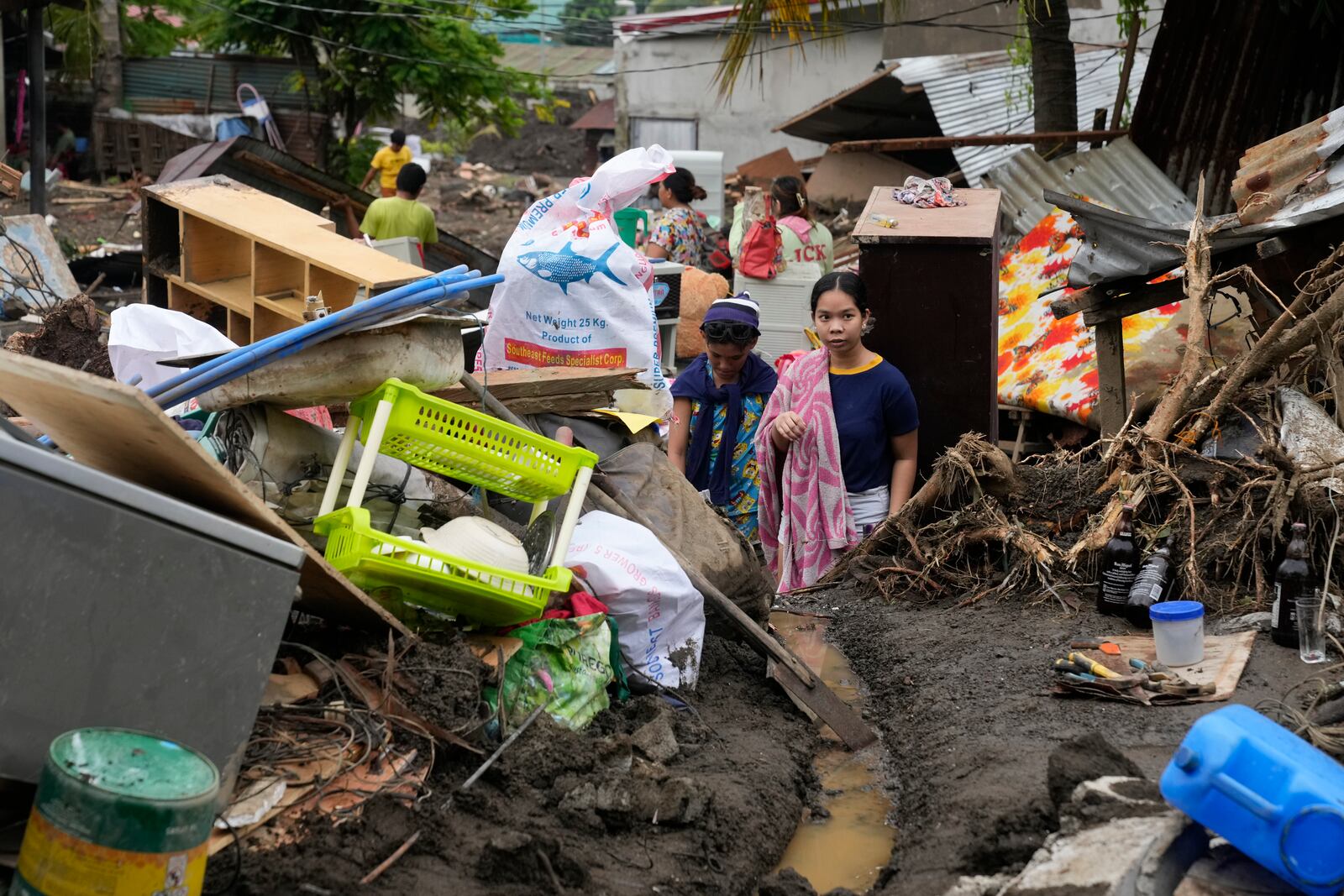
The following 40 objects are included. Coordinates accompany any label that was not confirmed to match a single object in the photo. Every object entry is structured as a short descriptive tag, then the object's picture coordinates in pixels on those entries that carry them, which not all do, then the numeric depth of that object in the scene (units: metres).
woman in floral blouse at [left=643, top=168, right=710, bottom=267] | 11.20
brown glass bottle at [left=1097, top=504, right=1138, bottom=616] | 5.18
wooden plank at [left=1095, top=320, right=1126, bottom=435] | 6.93
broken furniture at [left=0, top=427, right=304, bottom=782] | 2.69
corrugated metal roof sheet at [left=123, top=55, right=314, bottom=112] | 26.41
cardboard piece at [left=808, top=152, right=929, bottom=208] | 18.56
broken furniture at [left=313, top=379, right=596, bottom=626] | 3.70
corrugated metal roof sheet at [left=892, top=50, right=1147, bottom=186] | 16.91
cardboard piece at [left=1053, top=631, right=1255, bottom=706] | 4.21
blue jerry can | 2.52
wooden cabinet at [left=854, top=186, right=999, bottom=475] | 6.47
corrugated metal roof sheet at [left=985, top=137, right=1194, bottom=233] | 10.12
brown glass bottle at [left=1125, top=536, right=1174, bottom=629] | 4.98
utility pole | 12.84
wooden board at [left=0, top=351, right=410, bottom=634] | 2.99
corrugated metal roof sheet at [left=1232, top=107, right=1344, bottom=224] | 6.00
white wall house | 24.97
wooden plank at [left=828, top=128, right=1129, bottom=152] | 10.85
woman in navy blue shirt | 5.96
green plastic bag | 3.93
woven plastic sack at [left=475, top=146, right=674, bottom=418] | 5.60
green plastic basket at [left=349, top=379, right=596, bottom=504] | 3.84
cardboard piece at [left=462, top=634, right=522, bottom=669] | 3.98
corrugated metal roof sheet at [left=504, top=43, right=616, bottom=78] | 42.12
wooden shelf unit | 5.70
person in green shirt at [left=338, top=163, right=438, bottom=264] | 11.03
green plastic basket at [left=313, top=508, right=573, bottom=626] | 3.66
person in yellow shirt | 17.62
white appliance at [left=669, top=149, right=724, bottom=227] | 18.91
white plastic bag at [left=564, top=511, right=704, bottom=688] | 4.37
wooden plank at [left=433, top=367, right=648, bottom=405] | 5.08
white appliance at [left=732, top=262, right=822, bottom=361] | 10.87
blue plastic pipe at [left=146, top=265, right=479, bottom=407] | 3.63
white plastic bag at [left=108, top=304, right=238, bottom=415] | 4.78
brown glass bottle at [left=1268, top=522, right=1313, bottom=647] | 4.57
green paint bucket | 2.49
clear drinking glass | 4.42
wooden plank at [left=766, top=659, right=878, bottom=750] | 4.74
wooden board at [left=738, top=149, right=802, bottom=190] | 21.77
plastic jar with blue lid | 4.43
